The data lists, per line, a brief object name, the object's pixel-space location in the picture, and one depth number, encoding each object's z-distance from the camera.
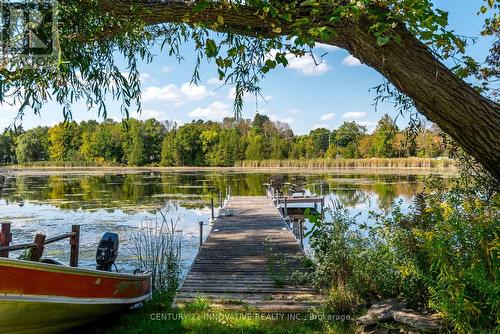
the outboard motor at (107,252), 5.76
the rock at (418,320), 3.14
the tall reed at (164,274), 6.60
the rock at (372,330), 3.62
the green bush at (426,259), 2.73
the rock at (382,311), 3.67
